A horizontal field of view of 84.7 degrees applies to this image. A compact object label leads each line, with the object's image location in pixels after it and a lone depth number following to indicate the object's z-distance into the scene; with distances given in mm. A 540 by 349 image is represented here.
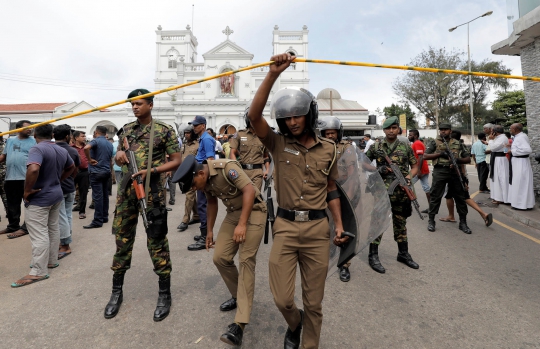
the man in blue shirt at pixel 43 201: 3281
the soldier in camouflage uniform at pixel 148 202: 2653
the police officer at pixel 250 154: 4262
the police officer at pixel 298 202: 1946
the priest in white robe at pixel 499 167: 6680
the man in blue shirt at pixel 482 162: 8914
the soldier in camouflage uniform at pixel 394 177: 3761
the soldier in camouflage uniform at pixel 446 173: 5238
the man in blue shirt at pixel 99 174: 5688
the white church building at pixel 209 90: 37062
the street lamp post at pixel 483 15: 17331
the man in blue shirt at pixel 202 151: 4645
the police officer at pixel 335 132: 3364
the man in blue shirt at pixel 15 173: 4891
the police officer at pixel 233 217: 2270
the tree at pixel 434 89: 29281
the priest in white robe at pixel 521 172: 6160
